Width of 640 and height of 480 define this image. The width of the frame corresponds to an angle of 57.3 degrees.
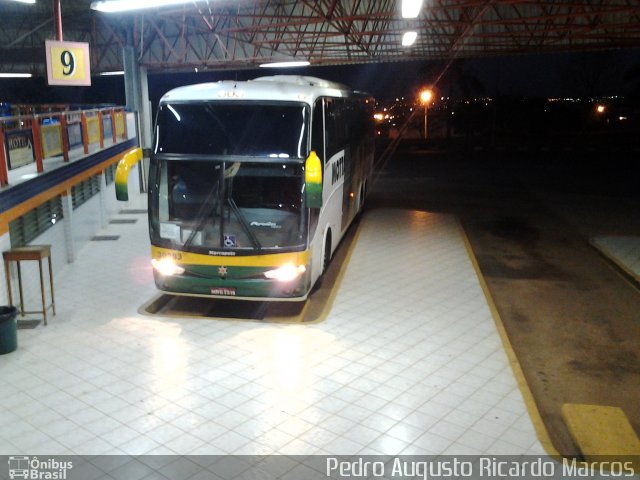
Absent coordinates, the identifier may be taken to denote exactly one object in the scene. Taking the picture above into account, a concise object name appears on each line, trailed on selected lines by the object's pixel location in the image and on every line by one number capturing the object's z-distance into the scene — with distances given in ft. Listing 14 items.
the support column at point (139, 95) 64.13
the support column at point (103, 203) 49.92
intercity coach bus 28.19
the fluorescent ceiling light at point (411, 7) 32.46
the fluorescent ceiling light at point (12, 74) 68.69
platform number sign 41.04
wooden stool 27.71
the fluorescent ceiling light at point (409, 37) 49.11
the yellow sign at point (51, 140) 34.26
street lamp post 86.67
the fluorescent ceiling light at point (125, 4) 32.83
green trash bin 25.16
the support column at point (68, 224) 39.55
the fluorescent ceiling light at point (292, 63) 67.41
